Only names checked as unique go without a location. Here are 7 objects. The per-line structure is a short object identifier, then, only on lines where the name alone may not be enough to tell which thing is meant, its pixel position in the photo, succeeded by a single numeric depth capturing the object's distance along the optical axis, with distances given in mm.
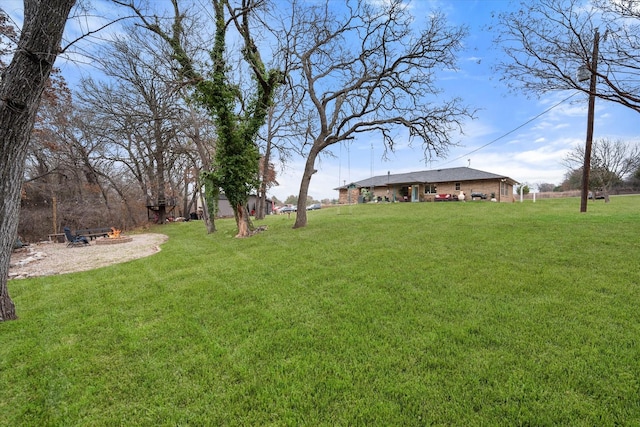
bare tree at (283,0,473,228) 9961
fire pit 12125
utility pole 8555
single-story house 23766
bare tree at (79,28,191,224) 10977
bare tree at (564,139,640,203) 25239
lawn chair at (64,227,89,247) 11586
